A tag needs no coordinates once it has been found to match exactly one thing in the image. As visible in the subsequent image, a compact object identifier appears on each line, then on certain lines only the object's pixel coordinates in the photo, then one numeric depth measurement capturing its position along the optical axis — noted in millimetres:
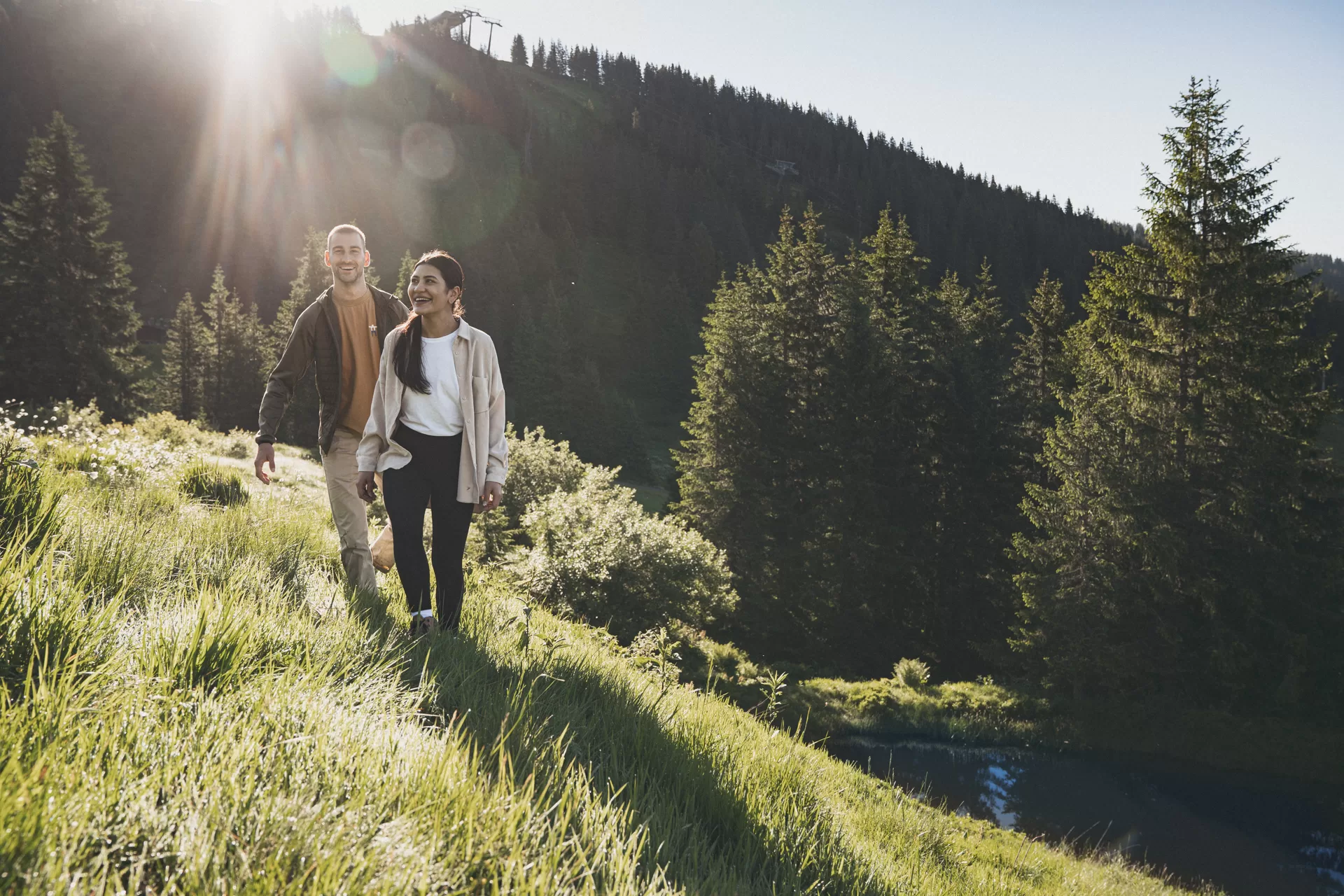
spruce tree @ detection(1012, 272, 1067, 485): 26906
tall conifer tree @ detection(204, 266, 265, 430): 48688
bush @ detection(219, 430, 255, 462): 16375
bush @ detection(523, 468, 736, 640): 14336
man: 4609
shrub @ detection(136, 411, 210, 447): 15891
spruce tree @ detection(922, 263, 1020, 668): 25906
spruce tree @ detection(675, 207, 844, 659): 25328
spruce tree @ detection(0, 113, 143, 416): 27625
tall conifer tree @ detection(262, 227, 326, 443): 39803
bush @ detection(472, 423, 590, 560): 20656
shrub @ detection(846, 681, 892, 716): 17125
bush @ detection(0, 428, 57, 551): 2949
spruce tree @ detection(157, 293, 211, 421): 49562
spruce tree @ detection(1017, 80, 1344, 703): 16484
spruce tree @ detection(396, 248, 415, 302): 45366
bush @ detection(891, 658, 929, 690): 18906
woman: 3961
